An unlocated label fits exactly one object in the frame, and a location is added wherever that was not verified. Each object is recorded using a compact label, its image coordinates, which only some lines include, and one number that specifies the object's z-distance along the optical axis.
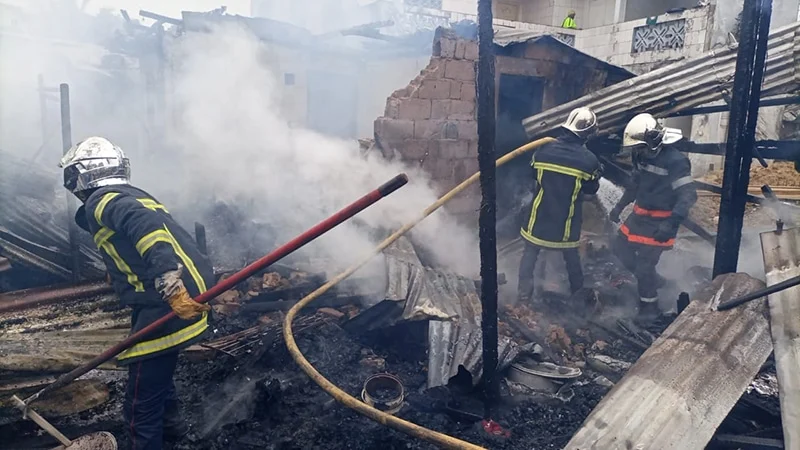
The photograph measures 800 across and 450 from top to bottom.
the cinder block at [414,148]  6.84
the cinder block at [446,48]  6.76
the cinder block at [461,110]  7.09
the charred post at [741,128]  4.39
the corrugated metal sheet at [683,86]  5.48
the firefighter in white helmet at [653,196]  5.88
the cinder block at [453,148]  7.11
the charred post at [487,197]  3.19
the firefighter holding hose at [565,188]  5.84
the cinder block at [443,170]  7.13
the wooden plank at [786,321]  2.90
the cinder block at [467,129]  7.20
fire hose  2.88
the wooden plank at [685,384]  2.80
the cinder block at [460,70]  6.89
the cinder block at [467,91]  7.09
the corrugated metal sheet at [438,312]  4.33
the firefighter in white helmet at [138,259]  3.13
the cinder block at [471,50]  6.91
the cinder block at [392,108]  6.72
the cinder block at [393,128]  6.73
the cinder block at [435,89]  6.80
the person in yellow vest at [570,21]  16.05
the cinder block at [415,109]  6.73
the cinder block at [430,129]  6.87
